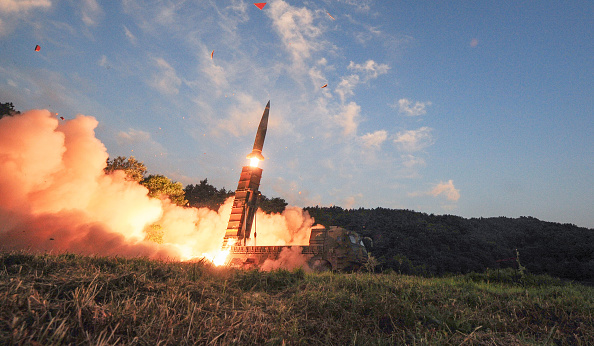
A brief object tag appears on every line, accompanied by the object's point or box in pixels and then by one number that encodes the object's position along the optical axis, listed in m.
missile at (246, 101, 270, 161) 25.12
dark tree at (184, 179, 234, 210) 54.91
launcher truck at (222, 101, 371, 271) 18.92
